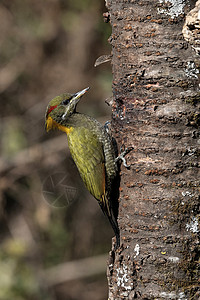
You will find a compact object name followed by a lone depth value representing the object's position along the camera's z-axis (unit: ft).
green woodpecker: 19.88
